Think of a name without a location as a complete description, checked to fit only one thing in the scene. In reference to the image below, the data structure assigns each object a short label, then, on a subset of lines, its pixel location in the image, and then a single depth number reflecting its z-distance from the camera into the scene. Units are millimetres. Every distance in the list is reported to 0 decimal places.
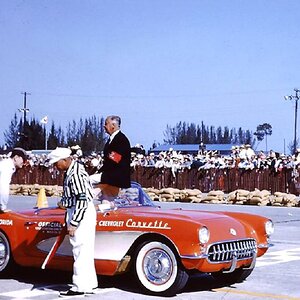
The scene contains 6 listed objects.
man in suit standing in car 8703
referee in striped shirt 7629
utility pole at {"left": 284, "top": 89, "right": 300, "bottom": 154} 70812
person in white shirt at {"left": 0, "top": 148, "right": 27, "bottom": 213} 8859
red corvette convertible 7492
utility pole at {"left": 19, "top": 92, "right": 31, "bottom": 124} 78069
